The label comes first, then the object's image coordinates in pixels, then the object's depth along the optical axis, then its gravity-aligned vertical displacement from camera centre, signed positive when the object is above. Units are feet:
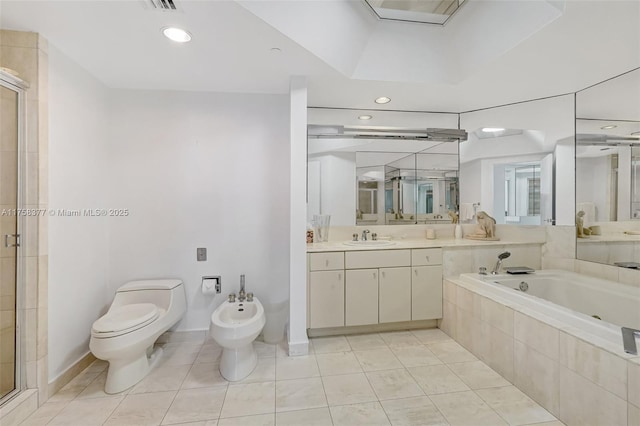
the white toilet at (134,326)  5.84 -2.58
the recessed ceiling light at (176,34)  5.55 +3.56
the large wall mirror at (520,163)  8.90 +1.74
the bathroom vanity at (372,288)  8.27 -2.26
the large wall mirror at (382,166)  9.63 +1.66
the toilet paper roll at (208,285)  8.14 -2.13
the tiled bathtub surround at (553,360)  4.35 -2.79
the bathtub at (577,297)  5.39 -2.05
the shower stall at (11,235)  5.49 -0.48
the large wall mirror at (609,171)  7.02 +1.16
